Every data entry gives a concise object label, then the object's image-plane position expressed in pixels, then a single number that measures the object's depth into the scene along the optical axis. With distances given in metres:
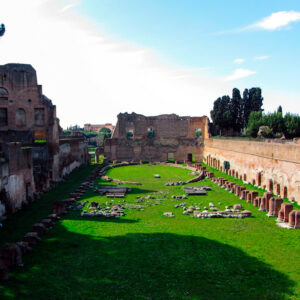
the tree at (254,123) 41.16
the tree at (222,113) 47.09
